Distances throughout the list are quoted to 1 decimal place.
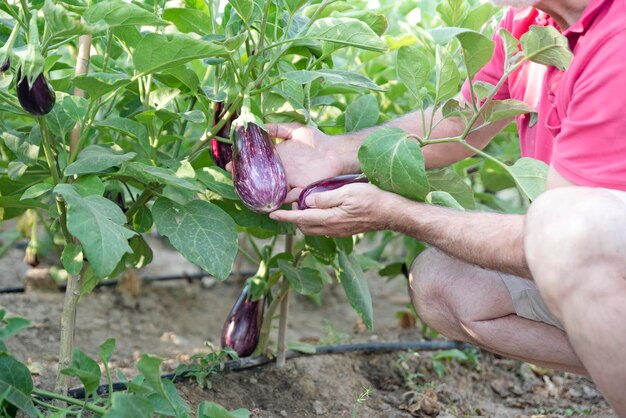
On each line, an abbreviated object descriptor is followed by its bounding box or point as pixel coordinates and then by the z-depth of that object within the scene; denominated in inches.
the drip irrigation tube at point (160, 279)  111.0
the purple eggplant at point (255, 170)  77.7
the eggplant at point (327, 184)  82.2
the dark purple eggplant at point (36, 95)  70.8
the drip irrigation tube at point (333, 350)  83.3
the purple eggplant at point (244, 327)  88.8
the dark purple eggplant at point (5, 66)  71.7
